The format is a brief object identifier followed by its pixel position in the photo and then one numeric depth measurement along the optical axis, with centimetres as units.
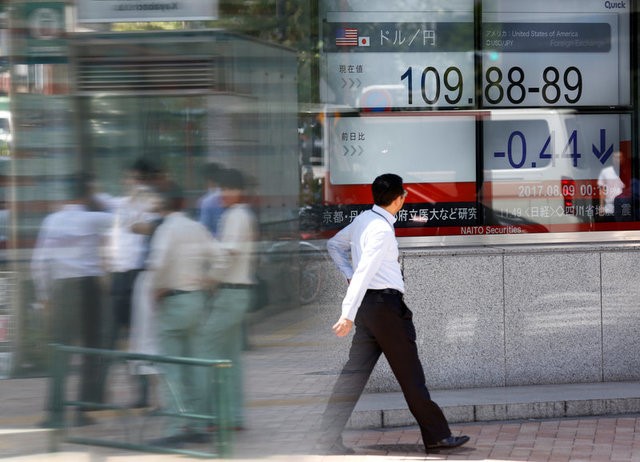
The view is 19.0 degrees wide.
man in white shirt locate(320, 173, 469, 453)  1149
